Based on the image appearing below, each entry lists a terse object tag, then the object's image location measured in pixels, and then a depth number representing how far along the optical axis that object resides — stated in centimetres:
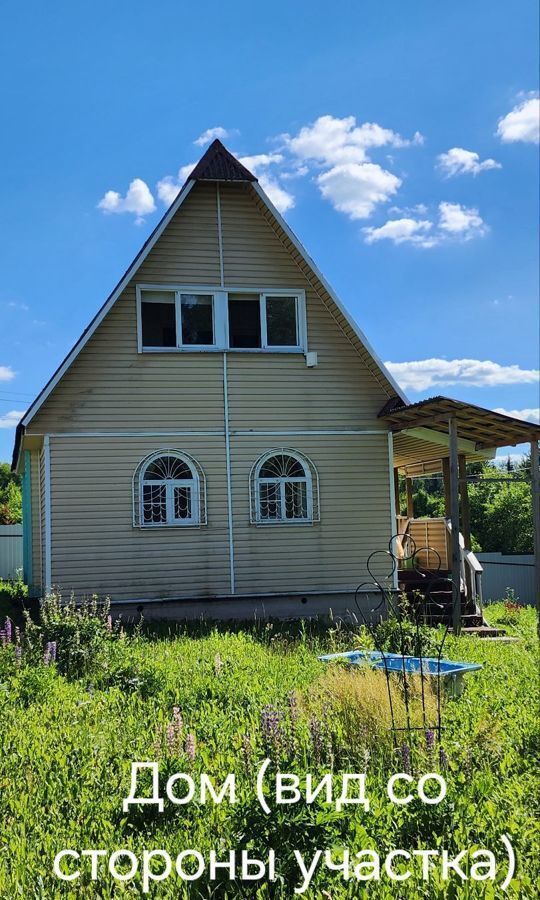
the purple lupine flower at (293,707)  557
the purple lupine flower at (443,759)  500
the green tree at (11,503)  3619
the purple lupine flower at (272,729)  471
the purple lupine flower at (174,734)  508
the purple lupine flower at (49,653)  741
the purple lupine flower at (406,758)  483
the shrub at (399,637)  838
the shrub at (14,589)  1814
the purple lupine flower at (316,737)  504
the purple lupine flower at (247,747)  496
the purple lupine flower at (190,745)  481
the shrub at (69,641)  786
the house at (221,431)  1330
